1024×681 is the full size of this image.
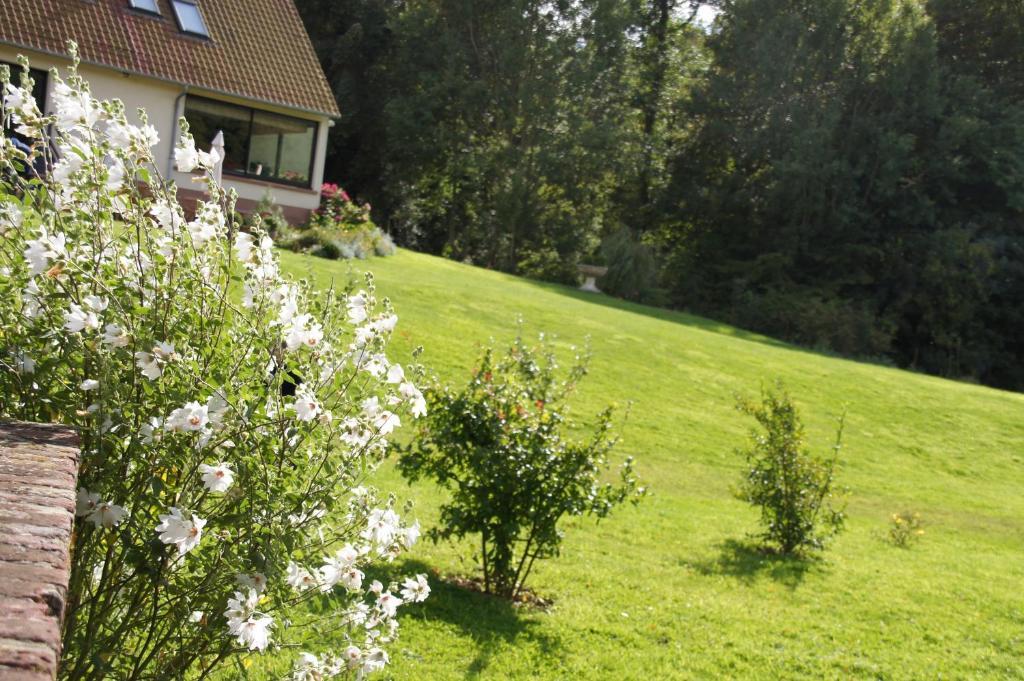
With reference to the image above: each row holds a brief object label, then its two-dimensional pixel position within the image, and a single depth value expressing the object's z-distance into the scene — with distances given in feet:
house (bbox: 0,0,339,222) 73.82
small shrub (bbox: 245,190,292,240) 69.52
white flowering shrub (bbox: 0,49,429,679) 10.31
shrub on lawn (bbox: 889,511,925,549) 39.63
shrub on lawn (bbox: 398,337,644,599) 24.99
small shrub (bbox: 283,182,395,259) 69.92
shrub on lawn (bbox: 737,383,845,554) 34.78
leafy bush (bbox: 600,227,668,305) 99.96
